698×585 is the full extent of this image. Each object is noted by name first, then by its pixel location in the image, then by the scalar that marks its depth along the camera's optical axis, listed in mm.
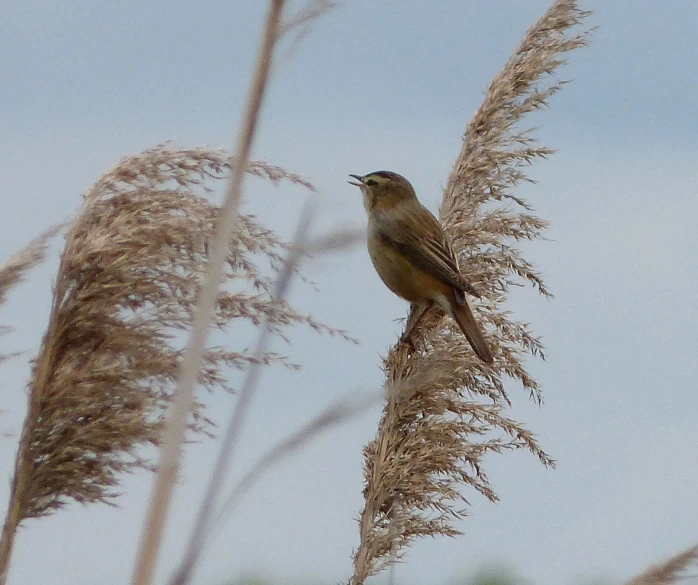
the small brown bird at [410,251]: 6613
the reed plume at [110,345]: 4520
